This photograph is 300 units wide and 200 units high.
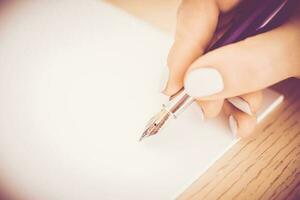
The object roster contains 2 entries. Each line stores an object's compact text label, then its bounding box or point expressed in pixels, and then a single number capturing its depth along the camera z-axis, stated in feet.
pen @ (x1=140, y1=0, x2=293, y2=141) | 0.49
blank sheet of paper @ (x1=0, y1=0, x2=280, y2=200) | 0.49
